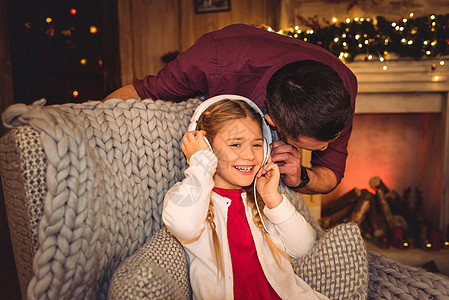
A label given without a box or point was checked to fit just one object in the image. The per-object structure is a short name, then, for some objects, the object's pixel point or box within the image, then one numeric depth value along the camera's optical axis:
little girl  0.91
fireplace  2.19
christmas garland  2.00
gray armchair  0.67
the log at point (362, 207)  2.43
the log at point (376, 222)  2.37
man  0.97
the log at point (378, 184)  2.58
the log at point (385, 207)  2.39
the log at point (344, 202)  2.54
